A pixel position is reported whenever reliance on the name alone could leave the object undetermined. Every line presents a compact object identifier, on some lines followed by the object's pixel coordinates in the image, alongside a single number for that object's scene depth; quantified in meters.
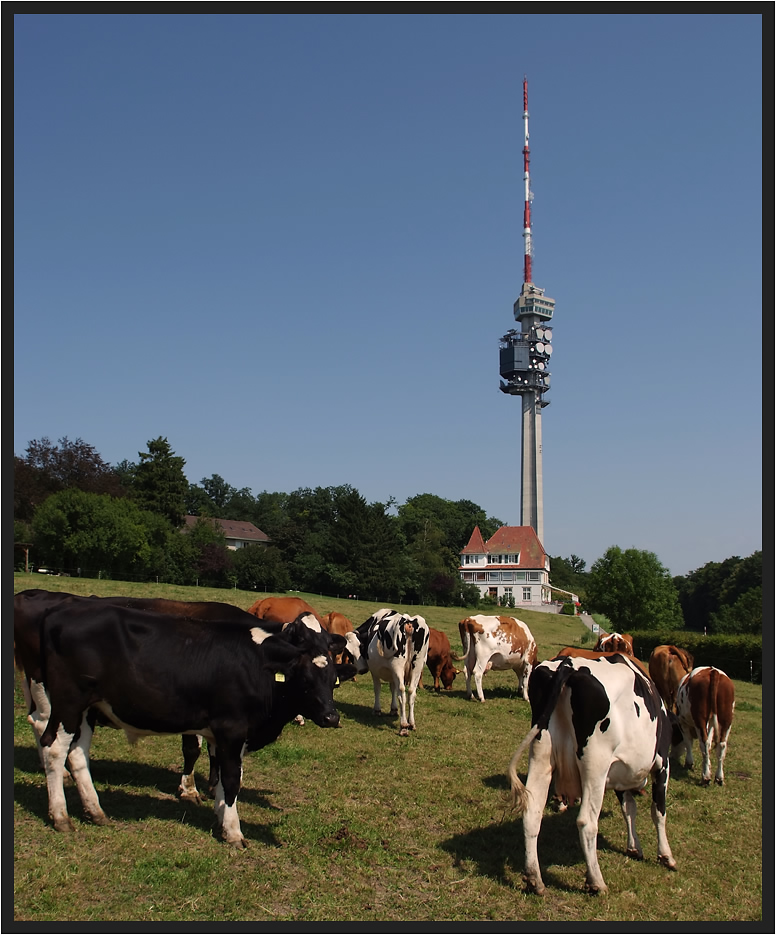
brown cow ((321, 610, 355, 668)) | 16.70
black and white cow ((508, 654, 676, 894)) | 6.41
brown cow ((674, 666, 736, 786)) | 10.88
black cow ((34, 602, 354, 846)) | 7.02
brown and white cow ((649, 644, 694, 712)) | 13.80
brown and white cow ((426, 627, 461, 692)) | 17.92
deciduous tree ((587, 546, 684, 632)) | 59.56
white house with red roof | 95.62
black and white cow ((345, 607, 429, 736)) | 12.86
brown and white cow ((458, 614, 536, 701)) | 16.64
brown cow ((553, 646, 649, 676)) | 11.20
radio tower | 116.94
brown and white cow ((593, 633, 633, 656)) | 15.38
